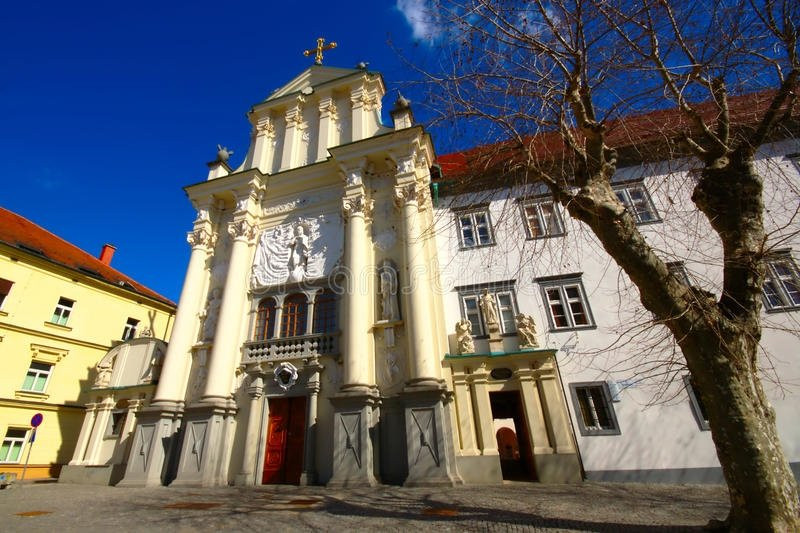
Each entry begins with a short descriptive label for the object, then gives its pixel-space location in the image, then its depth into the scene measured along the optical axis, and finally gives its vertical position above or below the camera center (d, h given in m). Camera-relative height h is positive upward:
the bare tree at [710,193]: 3.79 +2.81
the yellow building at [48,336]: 16.42 +6.08
